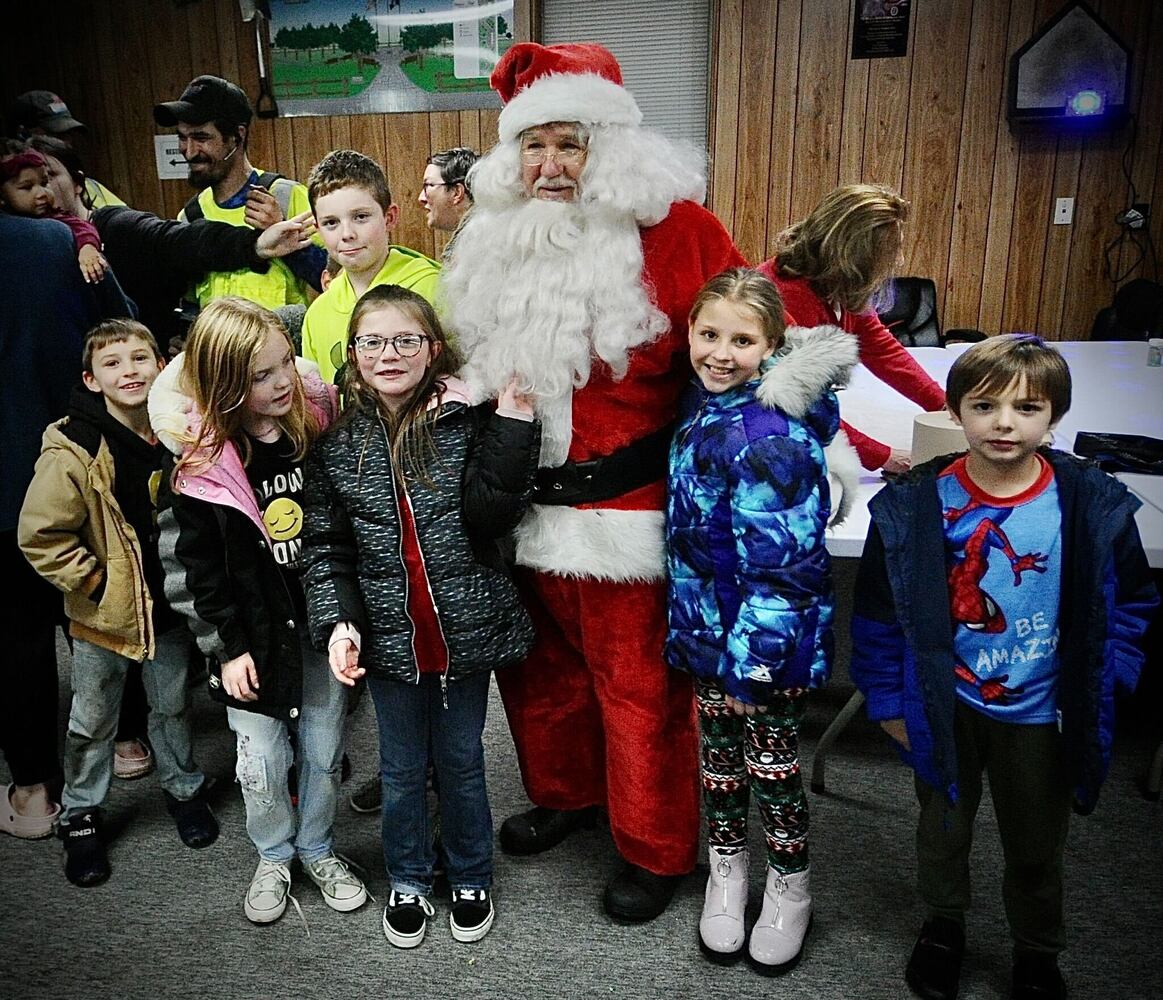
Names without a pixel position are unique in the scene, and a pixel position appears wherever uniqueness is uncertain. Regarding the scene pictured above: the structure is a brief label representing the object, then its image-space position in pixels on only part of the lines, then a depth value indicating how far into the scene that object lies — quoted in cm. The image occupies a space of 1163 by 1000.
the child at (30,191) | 205
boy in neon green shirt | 174
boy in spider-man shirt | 128
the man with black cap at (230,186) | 230
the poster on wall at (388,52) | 467
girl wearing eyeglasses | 146
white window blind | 455
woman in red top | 183
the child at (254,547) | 150
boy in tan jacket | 174
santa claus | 151
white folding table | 176
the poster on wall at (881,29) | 430
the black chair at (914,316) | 438
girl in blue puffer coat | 136
